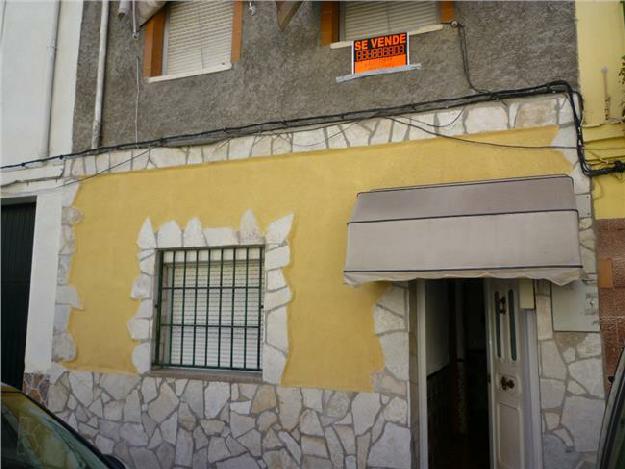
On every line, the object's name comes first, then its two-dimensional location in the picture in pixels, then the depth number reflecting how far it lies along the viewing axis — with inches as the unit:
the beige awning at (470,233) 168.2
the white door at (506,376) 202.2
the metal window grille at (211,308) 238.2
